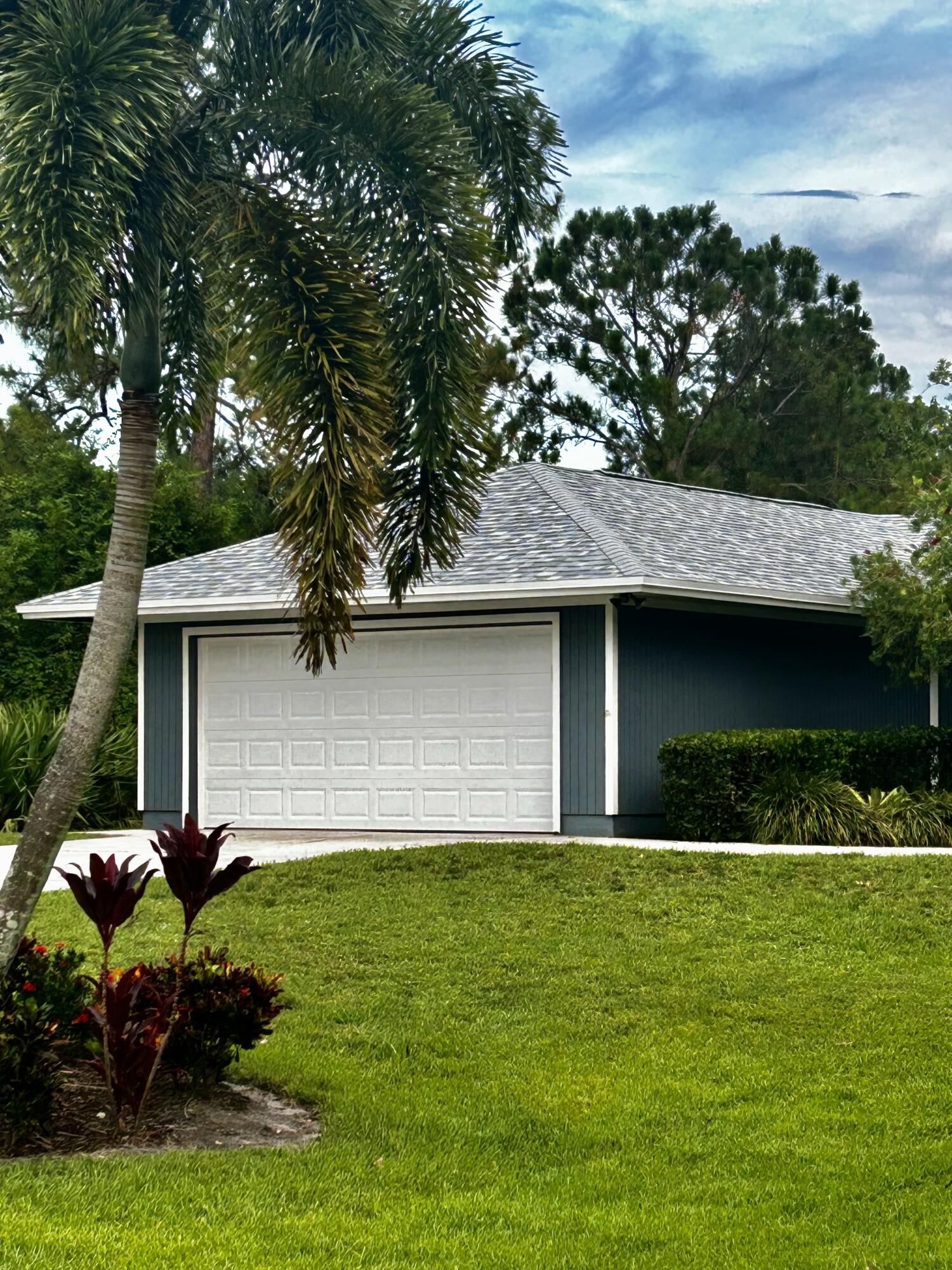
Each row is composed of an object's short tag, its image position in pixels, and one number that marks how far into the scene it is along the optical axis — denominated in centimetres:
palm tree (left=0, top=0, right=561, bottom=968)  829
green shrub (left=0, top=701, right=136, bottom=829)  2003
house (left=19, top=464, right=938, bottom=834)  1692
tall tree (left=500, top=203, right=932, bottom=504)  3634
